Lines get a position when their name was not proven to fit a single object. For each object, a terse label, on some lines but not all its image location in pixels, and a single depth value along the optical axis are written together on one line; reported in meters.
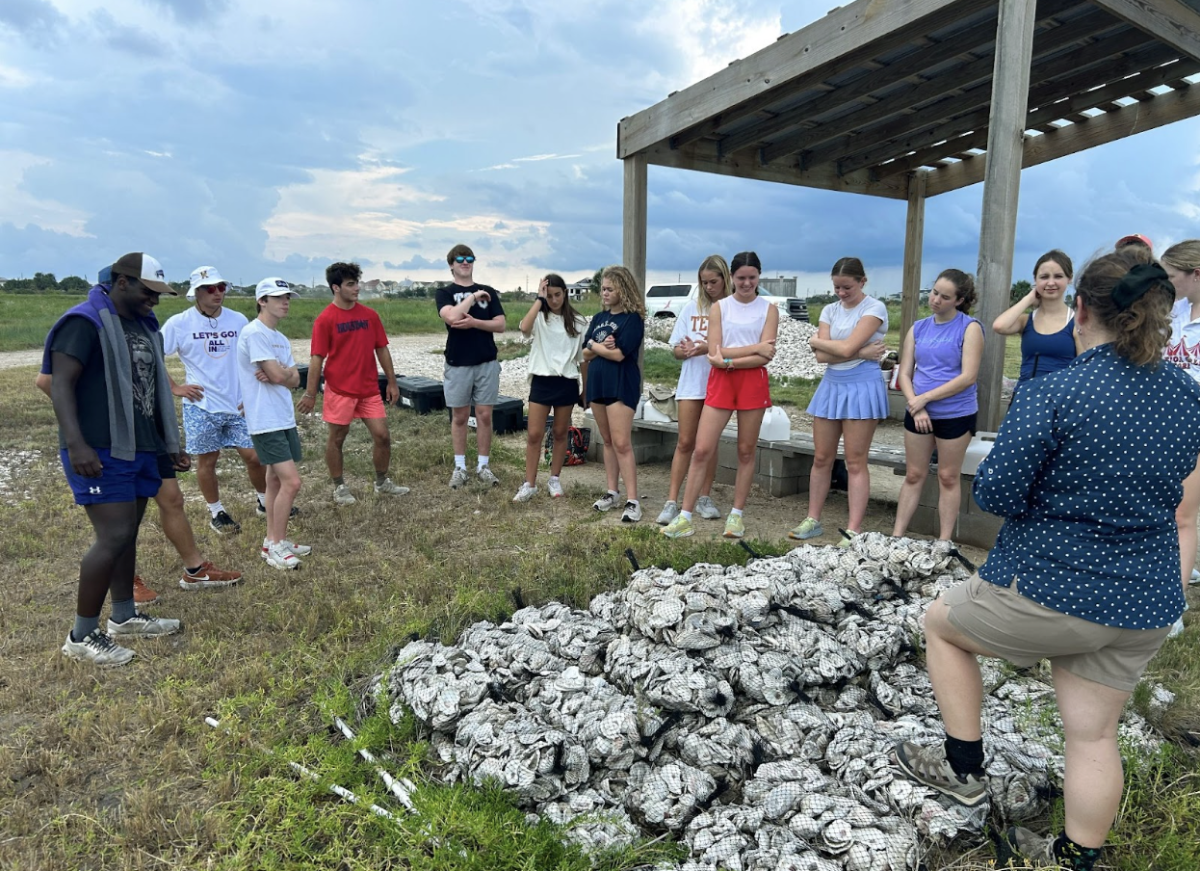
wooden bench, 5.11
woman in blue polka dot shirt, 1.88
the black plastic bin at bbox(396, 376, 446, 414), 10.37
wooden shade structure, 4.85
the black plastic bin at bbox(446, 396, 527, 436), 9.34
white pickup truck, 24.80
